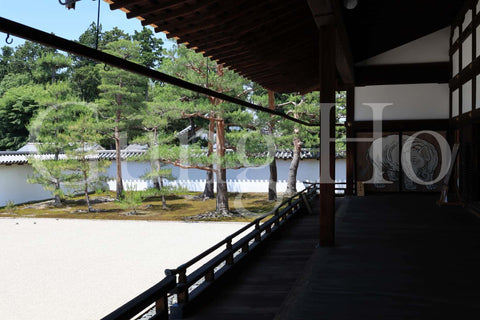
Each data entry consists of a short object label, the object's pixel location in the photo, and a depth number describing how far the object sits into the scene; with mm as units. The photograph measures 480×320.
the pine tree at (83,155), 19609
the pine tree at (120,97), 21594
